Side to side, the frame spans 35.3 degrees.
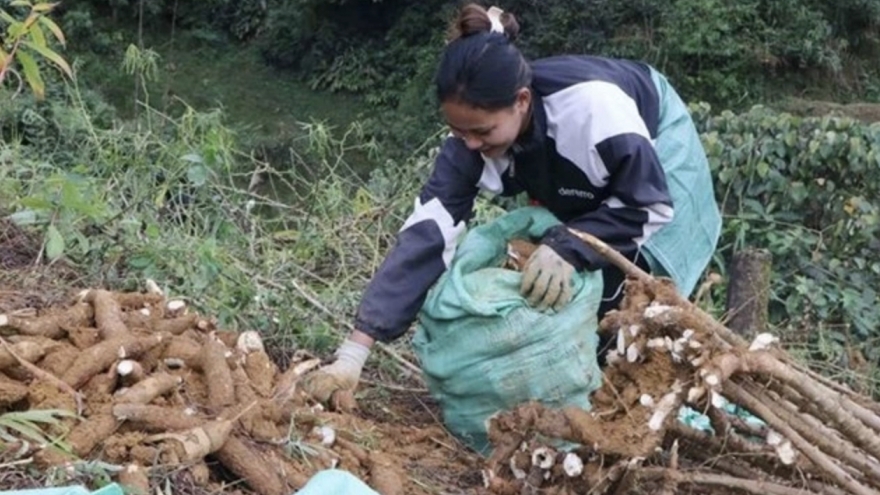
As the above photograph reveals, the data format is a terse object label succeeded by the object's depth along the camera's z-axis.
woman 2.84
